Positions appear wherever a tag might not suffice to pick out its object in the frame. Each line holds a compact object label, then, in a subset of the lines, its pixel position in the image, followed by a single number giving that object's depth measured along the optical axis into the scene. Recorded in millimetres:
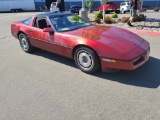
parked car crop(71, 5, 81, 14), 25967
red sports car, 3957
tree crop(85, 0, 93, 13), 23191
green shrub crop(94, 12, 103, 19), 13828
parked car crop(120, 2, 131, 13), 24312
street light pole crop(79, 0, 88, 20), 13594
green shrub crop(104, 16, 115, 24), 12078
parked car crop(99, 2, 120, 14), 23658
